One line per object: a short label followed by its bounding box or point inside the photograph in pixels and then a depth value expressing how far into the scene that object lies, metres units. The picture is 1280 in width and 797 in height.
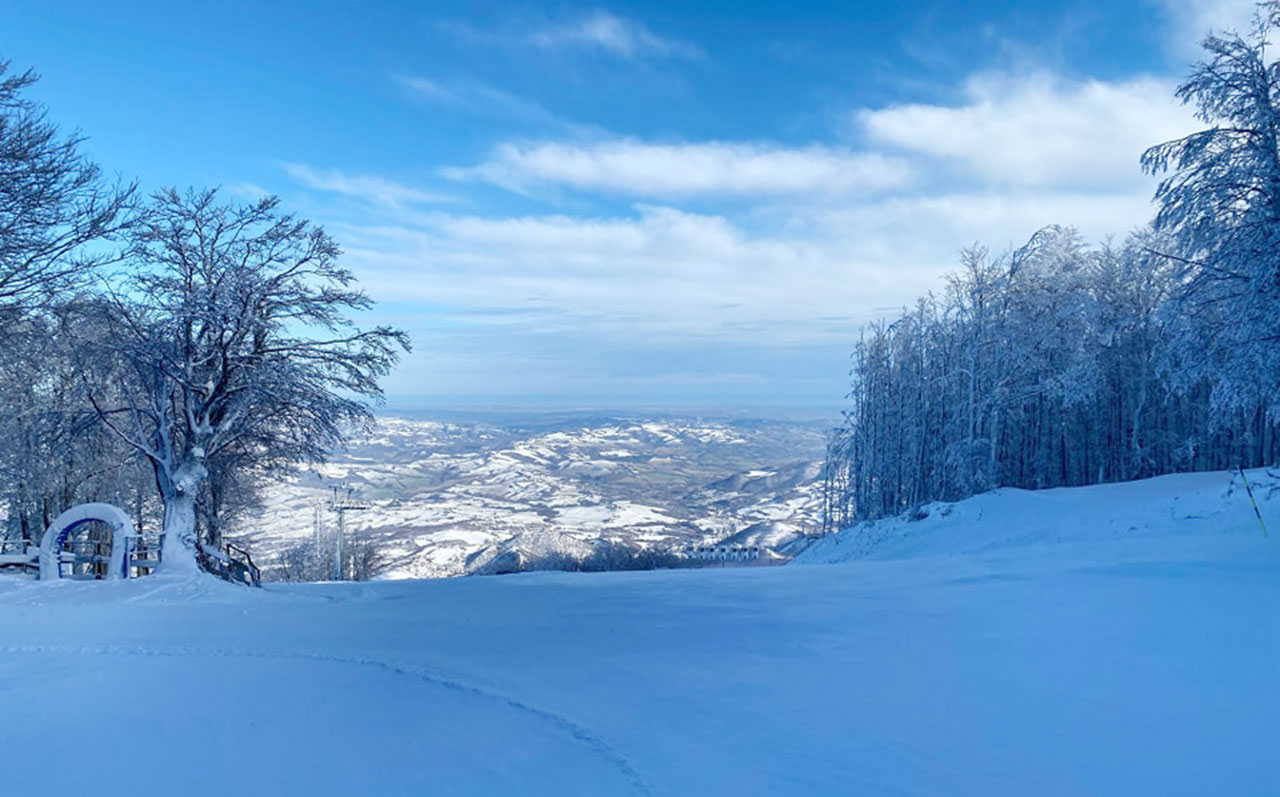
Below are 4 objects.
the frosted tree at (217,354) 15.29
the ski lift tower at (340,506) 27.11
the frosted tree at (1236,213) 13.12
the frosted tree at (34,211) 11.76
